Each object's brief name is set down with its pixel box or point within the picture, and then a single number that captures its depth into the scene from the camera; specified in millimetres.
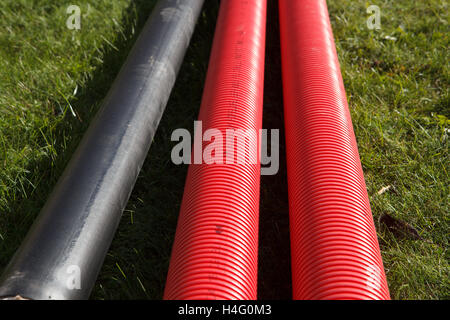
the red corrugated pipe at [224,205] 960
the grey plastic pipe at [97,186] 959
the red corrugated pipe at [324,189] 966
